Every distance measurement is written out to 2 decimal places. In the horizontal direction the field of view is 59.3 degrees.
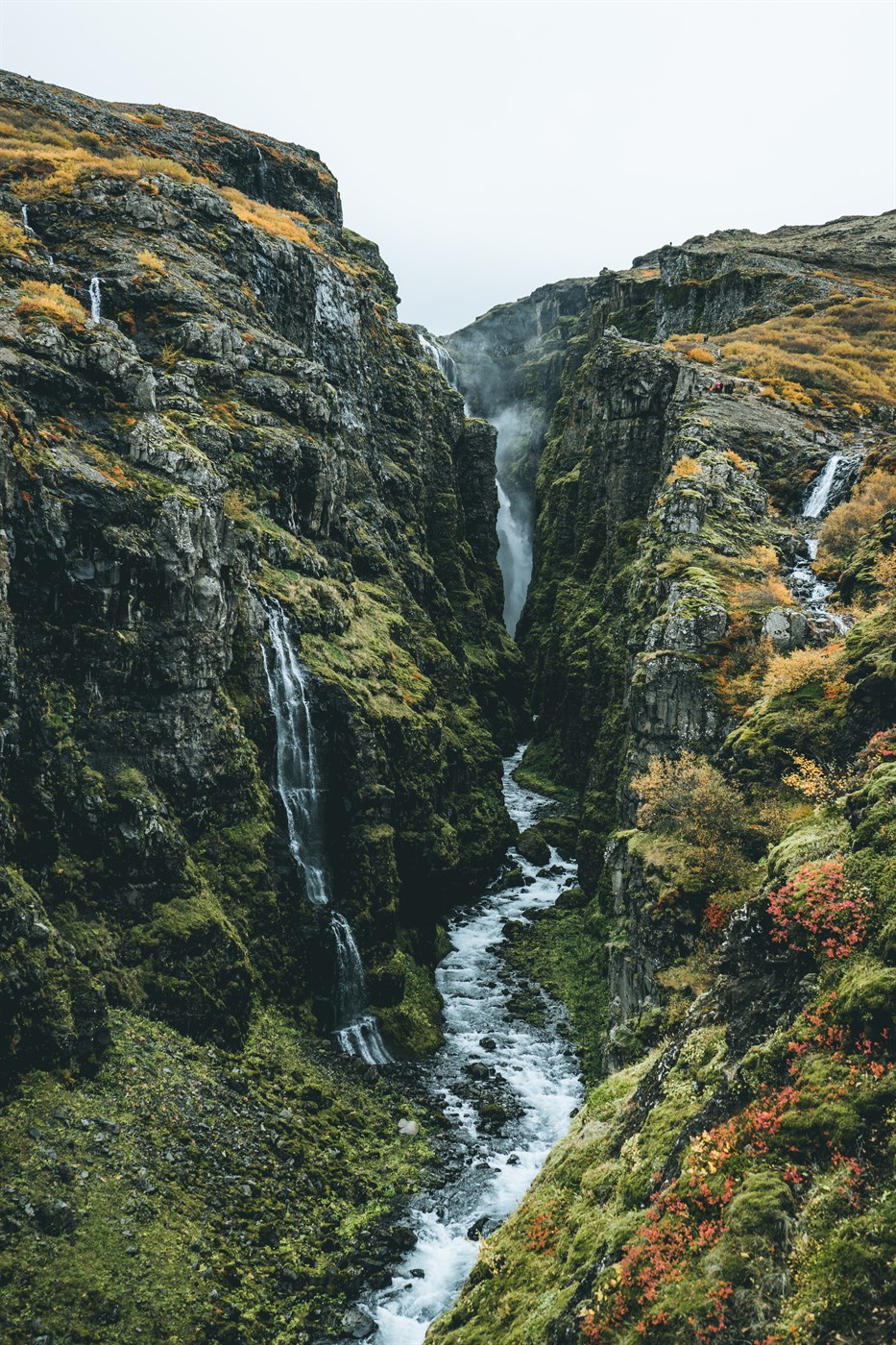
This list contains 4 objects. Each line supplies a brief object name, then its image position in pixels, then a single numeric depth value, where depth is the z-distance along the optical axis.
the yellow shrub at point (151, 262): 50.91
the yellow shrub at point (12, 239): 43.22
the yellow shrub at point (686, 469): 54.52
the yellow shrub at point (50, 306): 37.84
